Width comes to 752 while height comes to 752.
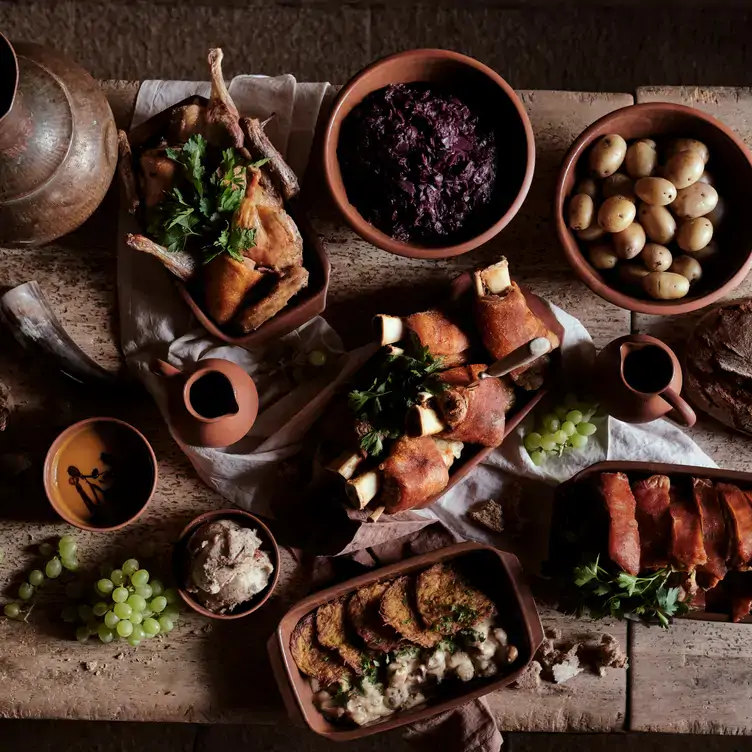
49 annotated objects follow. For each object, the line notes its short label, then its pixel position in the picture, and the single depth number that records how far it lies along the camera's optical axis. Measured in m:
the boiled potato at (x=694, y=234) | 1.77
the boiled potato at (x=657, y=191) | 1.76
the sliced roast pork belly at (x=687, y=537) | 1.75
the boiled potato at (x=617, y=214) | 1.76
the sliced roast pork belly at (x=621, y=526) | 1.73
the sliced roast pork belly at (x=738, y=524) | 1.74
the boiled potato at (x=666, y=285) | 1.77
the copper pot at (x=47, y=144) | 1.51
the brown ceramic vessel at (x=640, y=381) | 1.73
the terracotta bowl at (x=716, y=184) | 1.76
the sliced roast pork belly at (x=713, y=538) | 1.78
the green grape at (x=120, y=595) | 1.83
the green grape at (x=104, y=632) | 1.86
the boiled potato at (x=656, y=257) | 1.78
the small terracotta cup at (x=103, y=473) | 1.85
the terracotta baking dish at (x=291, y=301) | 1.81
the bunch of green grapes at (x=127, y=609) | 1.83
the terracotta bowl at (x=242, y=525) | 1.85
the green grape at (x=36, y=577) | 1.91
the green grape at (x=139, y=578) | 1.85
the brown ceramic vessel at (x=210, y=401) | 1.69
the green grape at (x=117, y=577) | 1.87
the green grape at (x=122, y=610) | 1.82
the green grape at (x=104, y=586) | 1.86
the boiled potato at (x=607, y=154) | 1.78
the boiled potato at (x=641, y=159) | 1.80
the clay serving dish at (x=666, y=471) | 1.82
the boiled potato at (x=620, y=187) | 1.81
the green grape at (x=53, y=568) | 1.90
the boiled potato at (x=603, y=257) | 1.81
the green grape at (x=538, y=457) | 1.93
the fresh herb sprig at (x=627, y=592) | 1.75
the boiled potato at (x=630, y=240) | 1.77
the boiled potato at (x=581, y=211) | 1.78
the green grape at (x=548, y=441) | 1.88
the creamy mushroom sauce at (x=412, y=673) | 1.84
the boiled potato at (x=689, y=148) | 1.79
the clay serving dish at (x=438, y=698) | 1.79
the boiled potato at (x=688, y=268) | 1.79
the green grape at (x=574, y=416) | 1.86
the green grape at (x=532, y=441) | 1.89
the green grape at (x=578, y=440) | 1.89
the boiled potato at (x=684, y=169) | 1.76
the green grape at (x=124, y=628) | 1.82
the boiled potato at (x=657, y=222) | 1.77
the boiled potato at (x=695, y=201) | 1.77
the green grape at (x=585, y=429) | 1.88
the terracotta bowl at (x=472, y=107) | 1.74
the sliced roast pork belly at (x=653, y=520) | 1.79
